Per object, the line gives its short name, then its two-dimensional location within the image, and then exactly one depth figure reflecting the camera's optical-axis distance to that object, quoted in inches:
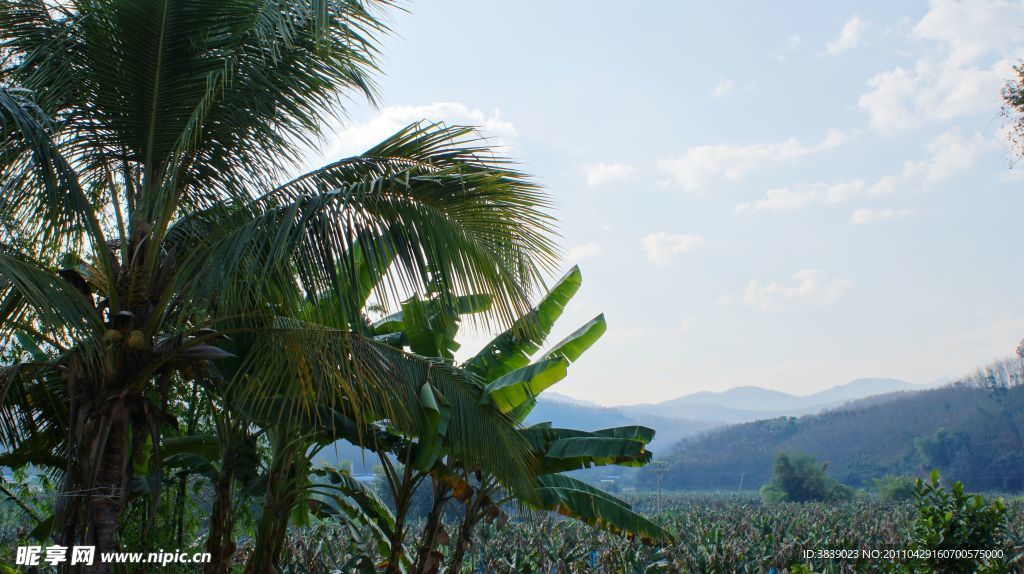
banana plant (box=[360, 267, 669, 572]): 241.4
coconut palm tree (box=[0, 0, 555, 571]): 165.6
